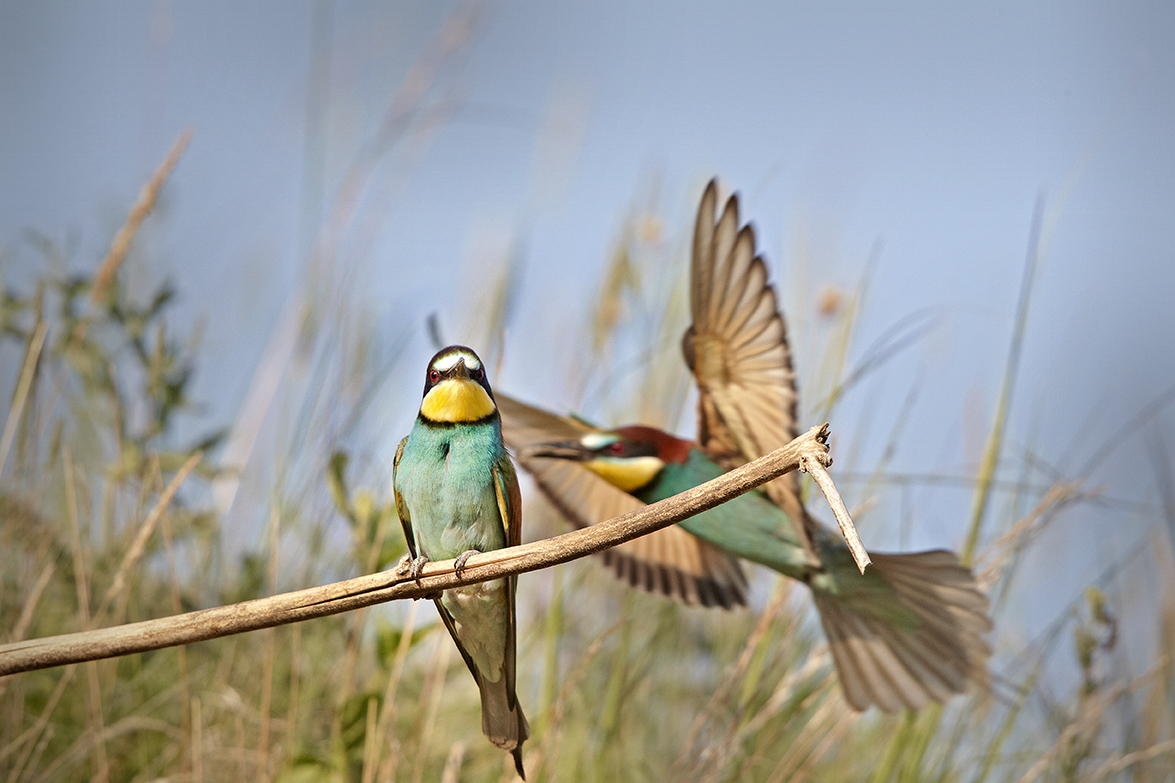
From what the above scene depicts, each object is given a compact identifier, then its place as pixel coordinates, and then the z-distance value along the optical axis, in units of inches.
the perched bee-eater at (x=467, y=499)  412.9
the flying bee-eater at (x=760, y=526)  419.3
